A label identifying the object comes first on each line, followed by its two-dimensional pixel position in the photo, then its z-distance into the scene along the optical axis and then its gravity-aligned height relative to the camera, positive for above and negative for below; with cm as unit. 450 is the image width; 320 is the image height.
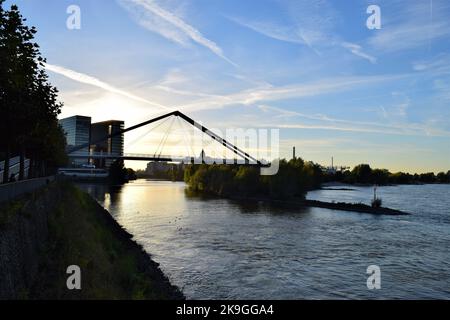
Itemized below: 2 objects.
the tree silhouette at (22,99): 1702 +480
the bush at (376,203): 7366 -508
